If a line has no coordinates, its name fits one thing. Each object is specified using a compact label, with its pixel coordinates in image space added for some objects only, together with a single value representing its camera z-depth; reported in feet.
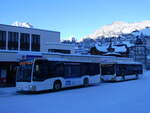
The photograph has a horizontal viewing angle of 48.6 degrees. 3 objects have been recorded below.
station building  91.12
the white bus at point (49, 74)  42.93
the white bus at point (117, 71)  70.70
